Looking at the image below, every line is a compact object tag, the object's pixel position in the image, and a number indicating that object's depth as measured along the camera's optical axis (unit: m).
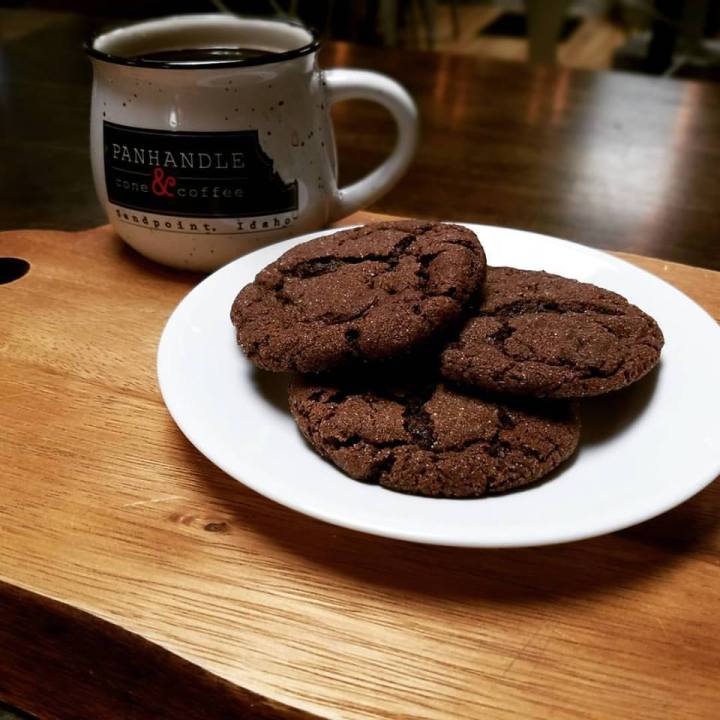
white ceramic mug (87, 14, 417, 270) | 0.30
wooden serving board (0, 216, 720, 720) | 0.18
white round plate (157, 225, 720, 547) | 0.19
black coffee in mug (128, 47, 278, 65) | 0.34
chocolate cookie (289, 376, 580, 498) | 0.21
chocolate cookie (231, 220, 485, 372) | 0.23
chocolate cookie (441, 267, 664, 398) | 0.22
